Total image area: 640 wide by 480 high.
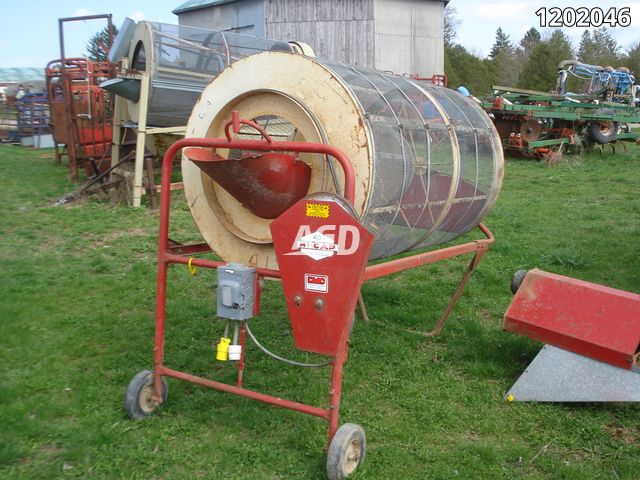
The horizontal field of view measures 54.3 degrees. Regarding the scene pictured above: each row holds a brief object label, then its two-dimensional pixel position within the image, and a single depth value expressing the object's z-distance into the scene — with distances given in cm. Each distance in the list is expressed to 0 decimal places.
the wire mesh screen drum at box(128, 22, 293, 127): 1000
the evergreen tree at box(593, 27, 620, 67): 4478
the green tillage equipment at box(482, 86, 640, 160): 1548
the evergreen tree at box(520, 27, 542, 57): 6158
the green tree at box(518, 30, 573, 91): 3747
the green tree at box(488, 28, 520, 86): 4775
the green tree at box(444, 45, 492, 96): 4309
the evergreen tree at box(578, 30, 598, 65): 4528
